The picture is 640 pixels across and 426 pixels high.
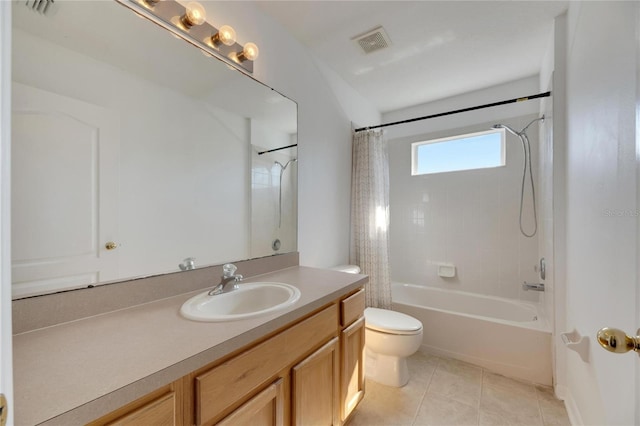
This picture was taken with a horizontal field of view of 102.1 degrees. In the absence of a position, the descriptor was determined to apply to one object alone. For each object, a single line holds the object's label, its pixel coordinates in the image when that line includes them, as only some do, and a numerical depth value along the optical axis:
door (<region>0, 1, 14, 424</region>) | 0.34
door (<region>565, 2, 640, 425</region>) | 0.75
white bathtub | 1.89
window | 2.69
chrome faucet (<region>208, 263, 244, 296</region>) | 1.20
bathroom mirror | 0.84
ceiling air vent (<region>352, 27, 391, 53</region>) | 1.88
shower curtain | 2.46
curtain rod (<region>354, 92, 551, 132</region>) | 1.89
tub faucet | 2.17
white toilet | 1.83
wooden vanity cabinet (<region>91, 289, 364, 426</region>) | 0.67
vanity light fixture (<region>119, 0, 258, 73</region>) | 1.15
